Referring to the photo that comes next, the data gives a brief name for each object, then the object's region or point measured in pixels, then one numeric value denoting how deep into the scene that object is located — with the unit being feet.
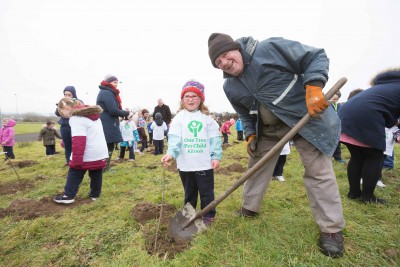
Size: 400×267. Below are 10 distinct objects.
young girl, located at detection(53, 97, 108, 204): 12.25
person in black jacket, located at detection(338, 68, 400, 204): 10.02
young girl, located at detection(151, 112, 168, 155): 30.89
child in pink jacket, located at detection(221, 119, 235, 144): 43.32
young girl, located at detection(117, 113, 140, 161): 27.50
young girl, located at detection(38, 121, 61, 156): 35.58
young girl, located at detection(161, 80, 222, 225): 9.35
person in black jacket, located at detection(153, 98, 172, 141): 34.11
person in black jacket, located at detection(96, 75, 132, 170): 18.37
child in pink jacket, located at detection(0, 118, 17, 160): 32.07
